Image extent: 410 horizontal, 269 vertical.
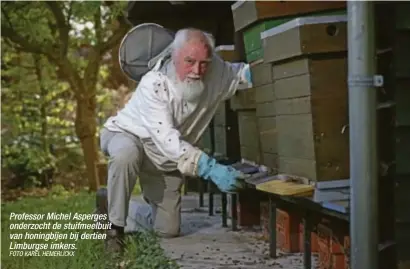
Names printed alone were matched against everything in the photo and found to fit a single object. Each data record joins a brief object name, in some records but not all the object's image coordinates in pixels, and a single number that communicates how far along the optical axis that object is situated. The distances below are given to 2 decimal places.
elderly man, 3.27
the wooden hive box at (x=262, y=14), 2.61
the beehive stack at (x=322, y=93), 2.35
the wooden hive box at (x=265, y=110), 2.88
